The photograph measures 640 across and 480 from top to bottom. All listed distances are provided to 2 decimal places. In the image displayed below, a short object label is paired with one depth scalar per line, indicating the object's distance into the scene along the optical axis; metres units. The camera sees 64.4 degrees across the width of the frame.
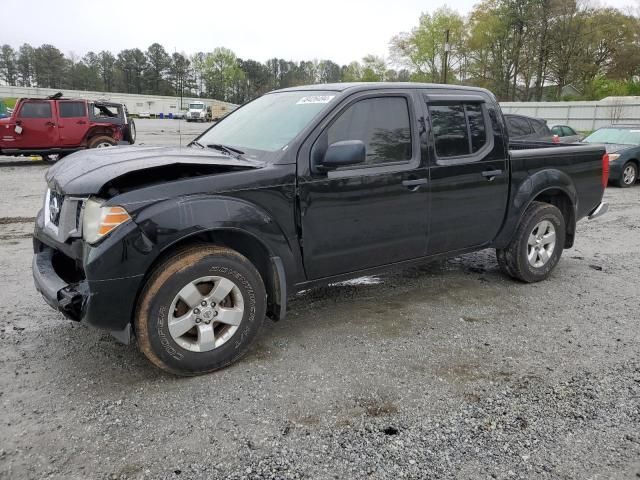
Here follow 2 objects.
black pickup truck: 3.01
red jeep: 14.67
